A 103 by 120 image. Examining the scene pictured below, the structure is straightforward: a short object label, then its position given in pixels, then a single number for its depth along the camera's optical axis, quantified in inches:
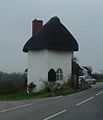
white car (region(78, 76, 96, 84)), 1422.7
